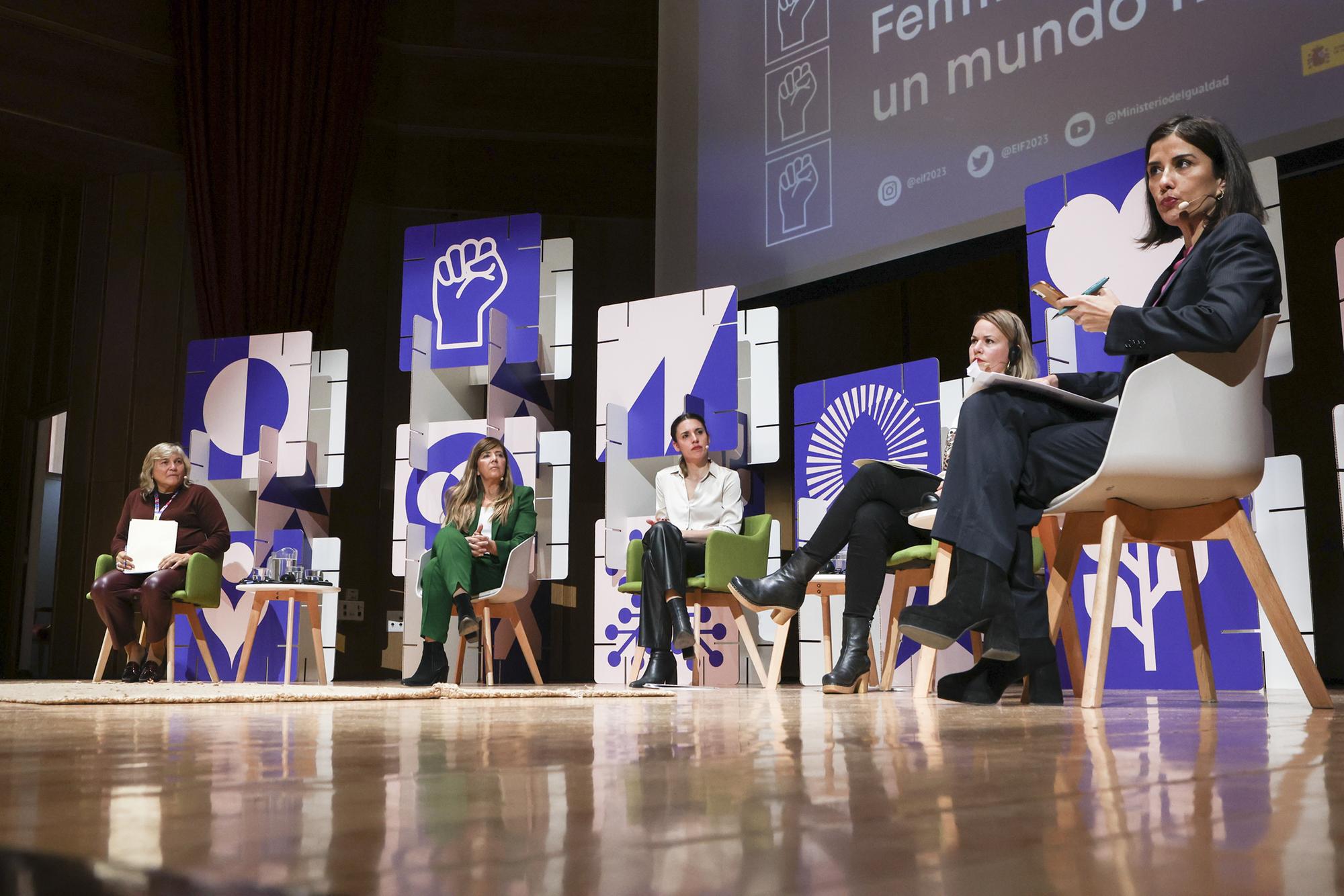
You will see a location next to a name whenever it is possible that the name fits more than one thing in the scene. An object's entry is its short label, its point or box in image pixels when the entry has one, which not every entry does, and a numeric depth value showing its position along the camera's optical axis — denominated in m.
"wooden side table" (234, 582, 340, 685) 4.71
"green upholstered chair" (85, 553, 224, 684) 4.71
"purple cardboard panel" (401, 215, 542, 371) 5.09
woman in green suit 4.10
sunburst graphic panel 3.98
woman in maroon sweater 4.66
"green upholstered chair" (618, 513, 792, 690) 3.85
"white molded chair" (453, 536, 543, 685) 4.43
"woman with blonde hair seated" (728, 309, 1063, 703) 2.26
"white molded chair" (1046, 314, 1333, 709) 1.72
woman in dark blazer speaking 1.69
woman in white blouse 3.60
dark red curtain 6.28
